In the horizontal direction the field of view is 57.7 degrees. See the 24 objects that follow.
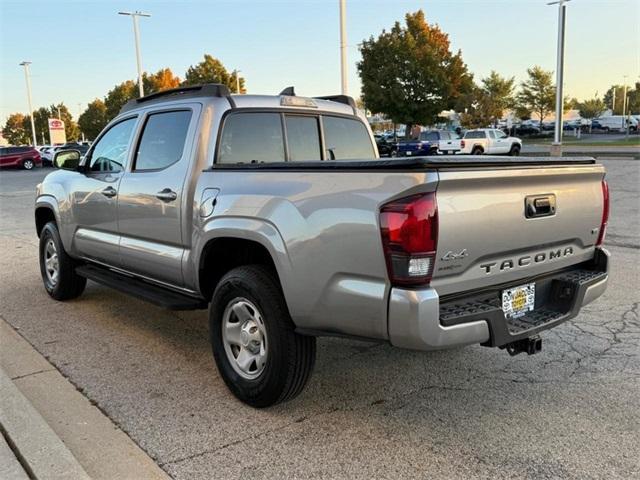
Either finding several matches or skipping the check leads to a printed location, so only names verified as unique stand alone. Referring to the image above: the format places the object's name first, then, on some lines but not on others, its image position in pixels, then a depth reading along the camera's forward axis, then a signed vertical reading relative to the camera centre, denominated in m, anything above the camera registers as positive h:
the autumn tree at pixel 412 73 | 44.50 +4.34
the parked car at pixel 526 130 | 64.25 -0.54
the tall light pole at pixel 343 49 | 20.05 +2.93
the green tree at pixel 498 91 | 54.22 +3.28
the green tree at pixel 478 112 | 51.78 +1.37
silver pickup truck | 2.77 -0.57
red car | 38.81 -0.75
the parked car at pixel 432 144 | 31.31 -0.82
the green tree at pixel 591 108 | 88.31 +2.14
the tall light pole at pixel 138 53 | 37.91 +5.80
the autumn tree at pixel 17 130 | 99.28 +2.73
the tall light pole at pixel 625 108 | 63.91 +1.79
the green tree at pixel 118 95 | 62.00 +4.97
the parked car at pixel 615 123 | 61.61 -0.22
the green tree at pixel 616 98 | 95.38 +4.08
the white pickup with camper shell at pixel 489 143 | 31.64 -0.88
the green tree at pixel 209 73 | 54.12 +6.07
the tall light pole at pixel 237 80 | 53.38 +5.18
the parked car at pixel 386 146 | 29.89 -0.86
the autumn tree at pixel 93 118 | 76.75 +3.28
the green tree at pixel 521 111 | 59.81 +1.45
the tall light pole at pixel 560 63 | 24.28 +2.49
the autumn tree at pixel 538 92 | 57.88 +3.21
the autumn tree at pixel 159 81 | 56.97 +5.83
